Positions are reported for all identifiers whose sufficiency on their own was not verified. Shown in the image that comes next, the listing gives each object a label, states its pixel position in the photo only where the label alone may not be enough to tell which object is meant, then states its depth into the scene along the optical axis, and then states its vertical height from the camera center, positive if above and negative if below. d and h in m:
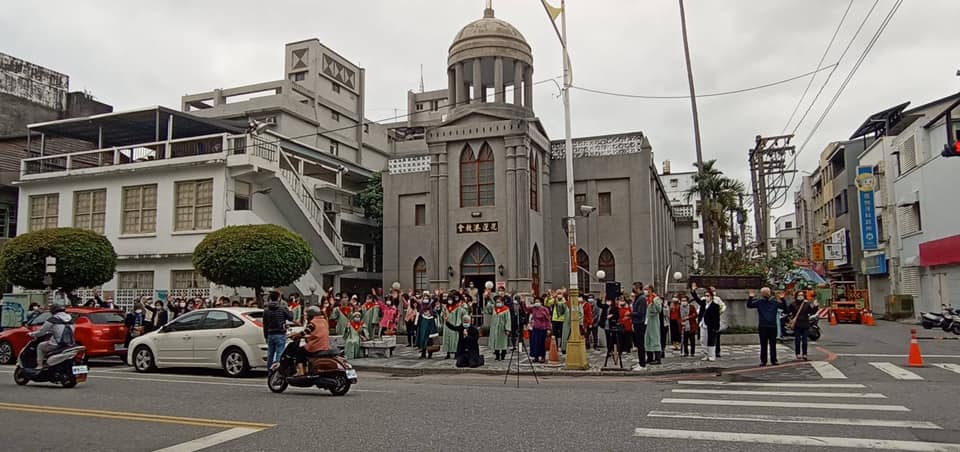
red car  16.81 -0.96
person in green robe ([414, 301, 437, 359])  18.45 -0.95
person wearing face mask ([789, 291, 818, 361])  15.95 -0.73
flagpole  15.34 +0.56
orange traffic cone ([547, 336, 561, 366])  16.86 -1.49
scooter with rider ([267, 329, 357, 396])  11.05 -1.26
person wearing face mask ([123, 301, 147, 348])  18.48 -0.72
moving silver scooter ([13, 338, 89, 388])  12.03 -1.27
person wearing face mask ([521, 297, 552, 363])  17.38 -0.95
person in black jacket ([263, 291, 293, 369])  13.07 -0.61
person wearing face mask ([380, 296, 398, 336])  21.62 -0.76
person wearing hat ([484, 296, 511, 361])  17.69 -0.86
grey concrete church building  29.47 +4.33
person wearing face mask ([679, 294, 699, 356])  17.72 -0.82
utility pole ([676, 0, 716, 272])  24.05 +6.02
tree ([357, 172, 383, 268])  35.94 +4.66
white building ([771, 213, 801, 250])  90.11 +8.44
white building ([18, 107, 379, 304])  28.17 +4.22
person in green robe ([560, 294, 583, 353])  18.11 -0.61
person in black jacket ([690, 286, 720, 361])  16.29 -0.75
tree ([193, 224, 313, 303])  23.91 +1.27
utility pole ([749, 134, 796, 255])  32.75 +6.11
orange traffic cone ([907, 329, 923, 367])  15.08 -1.37
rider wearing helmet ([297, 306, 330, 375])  11.25 -0.65
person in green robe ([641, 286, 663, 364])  15.70 -0.78
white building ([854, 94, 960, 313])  31.48 +4.12
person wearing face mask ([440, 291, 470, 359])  16.88 -0.56
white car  14.42 -1.02
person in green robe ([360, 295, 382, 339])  20.58 -0.65
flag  16.02 +6.33
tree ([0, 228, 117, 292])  24.98 +1.31
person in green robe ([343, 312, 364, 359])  18.19 -1.19
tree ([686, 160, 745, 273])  31.11 +4.07
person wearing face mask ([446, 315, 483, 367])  16.34 -1.26
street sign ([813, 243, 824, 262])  56.03 +3.12
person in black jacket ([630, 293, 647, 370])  15.45 -0.66
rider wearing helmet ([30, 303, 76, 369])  12.20 -0.65
